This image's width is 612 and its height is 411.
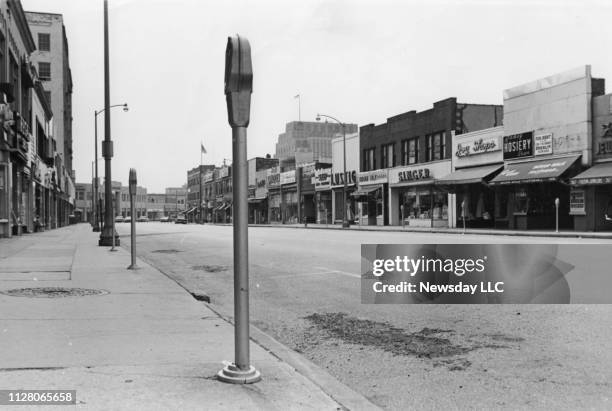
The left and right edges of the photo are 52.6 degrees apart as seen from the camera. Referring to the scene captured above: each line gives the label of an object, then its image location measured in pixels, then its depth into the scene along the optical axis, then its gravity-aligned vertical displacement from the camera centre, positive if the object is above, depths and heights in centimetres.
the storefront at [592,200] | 2734 +45
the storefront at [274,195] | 6962 +197
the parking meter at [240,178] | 433 +24
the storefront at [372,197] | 4800 +115
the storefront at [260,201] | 7462 +141
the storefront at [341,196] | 5258 +139
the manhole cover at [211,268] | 1405 -130
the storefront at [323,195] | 5744 +157
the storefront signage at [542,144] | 3114 +335
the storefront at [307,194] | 6147 +179
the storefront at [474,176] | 3534 +198
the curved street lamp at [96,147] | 4248 +535
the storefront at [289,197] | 6512 +155
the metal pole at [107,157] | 2084 +190
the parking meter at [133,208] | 1272 +11
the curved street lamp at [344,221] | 4424 -69
